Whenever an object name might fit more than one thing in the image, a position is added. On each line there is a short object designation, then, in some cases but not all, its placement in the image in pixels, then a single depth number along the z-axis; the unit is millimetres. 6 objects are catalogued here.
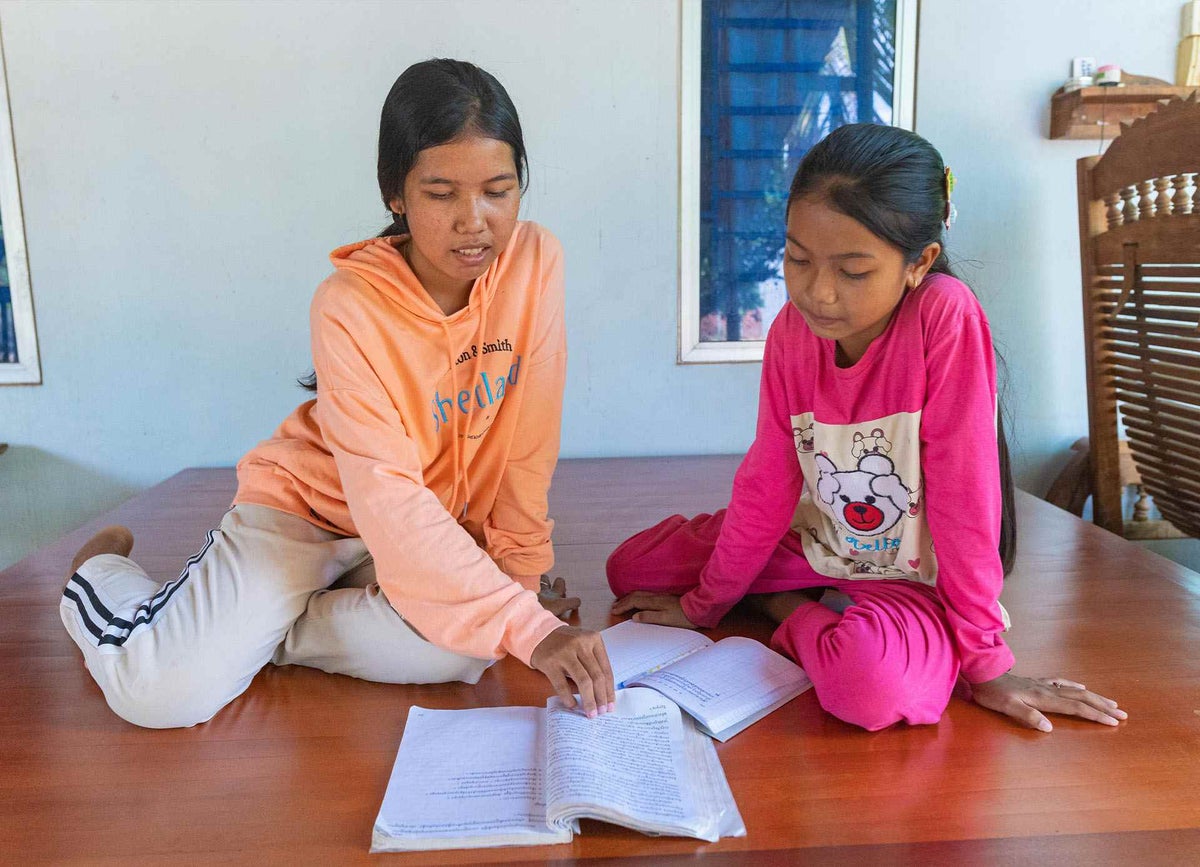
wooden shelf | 2250
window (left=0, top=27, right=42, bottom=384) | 2232
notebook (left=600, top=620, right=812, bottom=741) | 1211
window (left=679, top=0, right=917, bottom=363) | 2326
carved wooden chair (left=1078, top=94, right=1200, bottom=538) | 1878
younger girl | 1167
